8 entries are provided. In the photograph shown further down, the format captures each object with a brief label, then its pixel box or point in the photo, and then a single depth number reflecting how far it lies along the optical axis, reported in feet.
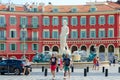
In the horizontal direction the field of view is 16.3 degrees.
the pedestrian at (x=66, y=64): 96.34
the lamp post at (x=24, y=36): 274.07
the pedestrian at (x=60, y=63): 151.59
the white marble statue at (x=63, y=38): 174.40
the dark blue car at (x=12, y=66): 119.65
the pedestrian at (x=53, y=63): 97.55
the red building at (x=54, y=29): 281.95
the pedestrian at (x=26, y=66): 120.07
